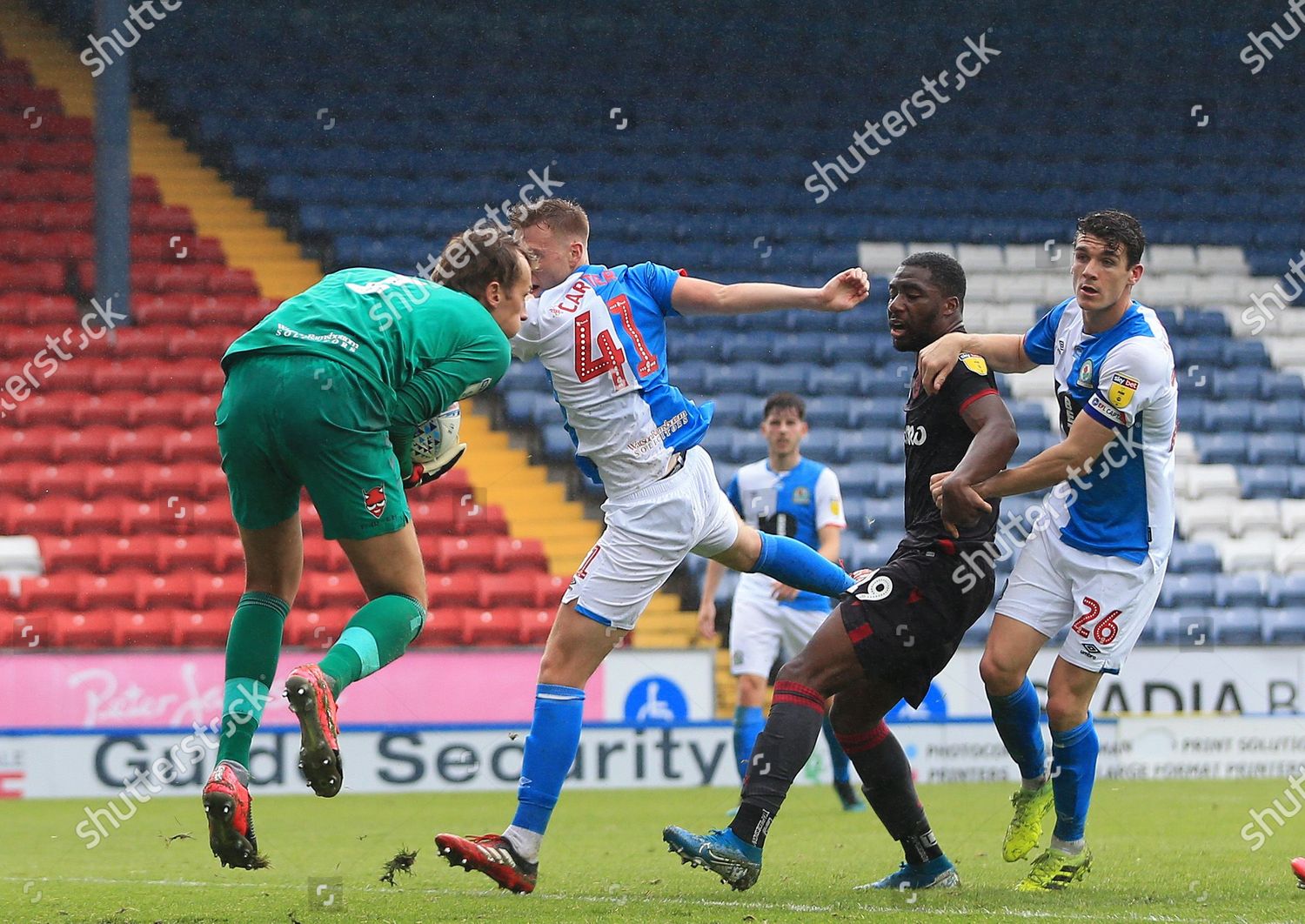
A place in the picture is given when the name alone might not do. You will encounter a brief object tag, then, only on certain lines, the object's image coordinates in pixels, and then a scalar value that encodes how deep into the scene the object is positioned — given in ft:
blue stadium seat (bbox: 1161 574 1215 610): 48.01
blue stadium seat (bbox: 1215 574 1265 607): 48.47
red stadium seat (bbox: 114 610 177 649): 41.47
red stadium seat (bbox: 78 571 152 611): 42.41
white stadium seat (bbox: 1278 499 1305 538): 51.16
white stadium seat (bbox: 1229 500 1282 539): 51.13
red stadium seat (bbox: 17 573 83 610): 41.98
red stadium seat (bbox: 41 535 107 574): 43.09
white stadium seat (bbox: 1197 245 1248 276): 60.08
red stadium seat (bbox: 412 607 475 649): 42.96
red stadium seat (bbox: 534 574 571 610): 44.55
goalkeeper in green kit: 14.28
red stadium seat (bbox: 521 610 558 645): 43.21
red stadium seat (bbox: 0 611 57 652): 40.63
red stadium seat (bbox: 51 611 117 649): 40.98
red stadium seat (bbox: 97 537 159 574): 43.50
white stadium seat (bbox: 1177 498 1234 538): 51.49
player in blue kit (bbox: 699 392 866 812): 31.58
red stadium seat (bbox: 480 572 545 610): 44.52
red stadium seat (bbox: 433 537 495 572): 45.32
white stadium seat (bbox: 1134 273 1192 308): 58.39
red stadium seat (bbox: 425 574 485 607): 44.29
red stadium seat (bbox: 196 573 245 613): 42.78
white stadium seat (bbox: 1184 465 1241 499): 52.47
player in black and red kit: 16.47
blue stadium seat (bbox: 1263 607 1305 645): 46.91
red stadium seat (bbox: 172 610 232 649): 41.68
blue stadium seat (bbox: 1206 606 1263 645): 46.91
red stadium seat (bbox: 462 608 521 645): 43.04
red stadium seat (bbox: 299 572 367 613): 43.32
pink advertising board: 37.17
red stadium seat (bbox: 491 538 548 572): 45.80
